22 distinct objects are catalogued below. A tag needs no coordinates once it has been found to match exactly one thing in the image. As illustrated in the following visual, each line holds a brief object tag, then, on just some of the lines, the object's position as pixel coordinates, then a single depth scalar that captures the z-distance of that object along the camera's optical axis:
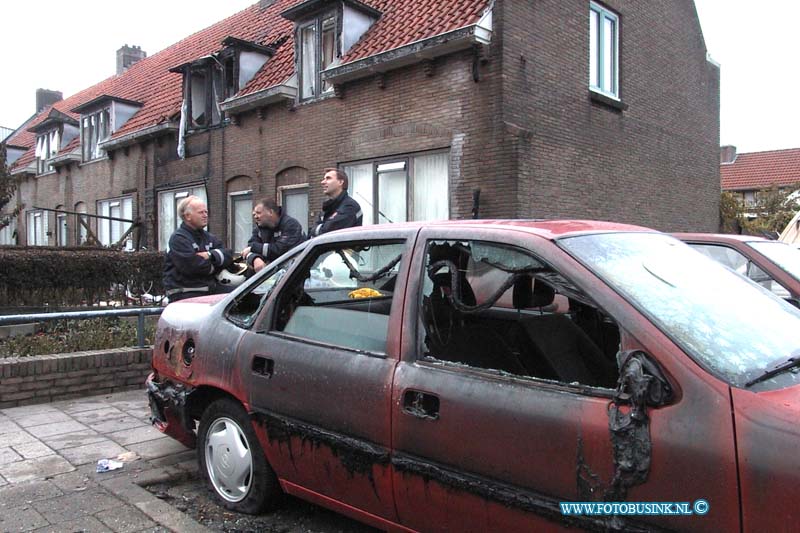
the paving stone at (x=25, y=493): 3.73
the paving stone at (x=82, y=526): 3.37
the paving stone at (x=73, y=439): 4.77
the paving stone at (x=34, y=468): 4.13
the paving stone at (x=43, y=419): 5.30
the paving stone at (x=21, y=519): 3.41
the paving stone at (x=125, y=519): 3.40
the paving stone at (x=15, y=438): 4.80
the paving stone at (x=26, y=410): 5.55
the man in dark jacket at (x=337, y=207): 6.07
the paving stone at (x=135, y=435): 4.89
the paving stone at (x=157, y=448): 4.61
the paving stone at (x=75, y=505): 3.55
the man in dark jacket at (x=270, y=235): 6.26
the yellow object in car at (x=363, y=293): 3.55
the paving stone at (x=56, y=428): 5.05
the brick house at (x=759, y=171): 33.72
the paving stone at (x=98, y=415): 5.44
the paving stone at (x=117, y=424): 5.19
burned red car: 1.97
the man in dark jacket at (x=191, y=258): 5.80
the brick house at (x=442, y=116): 9.86
